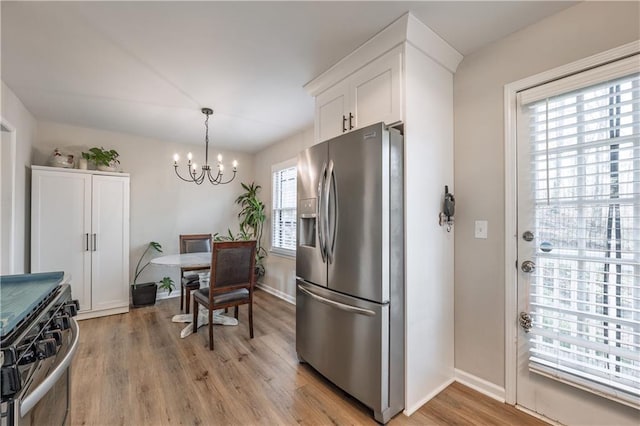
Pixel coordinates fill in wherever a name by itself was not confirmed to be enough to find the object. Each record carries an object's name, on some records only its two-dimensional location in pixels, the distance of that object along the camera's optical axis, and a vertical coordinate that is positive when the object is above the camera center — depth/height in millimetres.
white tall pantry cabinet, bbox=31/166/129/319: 3129 -242
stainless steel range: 688 -423
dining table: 2957 -595
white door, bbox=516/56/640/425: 1432 -192
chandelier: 3063 +675
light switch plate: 1964 -112
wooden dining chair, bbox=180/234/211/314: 3451 -543
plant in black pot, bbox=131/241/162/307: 3799 -1143
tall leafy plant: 4703 -72
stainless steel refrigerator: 1670 -358
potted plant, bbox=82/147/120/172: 3494 +719
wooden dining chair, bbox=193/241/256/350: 2693 -697
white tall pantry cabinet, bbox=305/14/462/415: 1777 +491
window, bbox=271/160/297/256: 4160 +68
